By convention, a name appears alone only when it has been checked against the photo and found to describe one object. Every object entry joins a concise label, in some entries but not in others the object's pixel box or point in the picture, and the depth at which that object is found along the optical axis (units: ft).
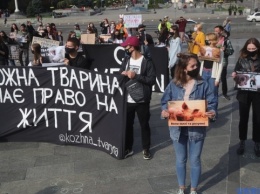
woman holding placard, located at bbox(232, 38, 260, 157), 16.40
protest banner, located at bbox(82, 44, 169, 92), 26.61
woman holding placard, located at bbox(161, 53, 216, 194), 12.57
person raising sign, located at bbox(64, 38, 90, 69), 18.95
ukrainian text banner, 17.60
